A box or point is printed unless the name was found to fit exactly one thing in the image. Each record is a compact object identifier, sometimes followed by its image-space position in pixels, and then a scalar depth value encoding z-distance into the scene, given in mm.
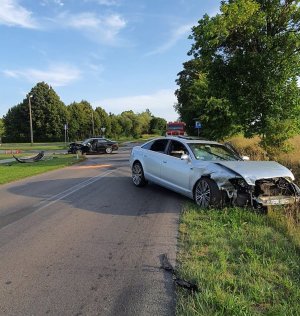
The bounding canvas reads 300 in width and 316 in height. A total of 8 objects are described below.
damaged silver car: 5661
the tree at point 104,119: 63553
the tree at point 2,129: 58018
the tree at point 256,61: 11879
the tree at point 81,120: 56314
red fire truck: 33492
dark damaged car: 25379
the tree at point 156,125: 94277
